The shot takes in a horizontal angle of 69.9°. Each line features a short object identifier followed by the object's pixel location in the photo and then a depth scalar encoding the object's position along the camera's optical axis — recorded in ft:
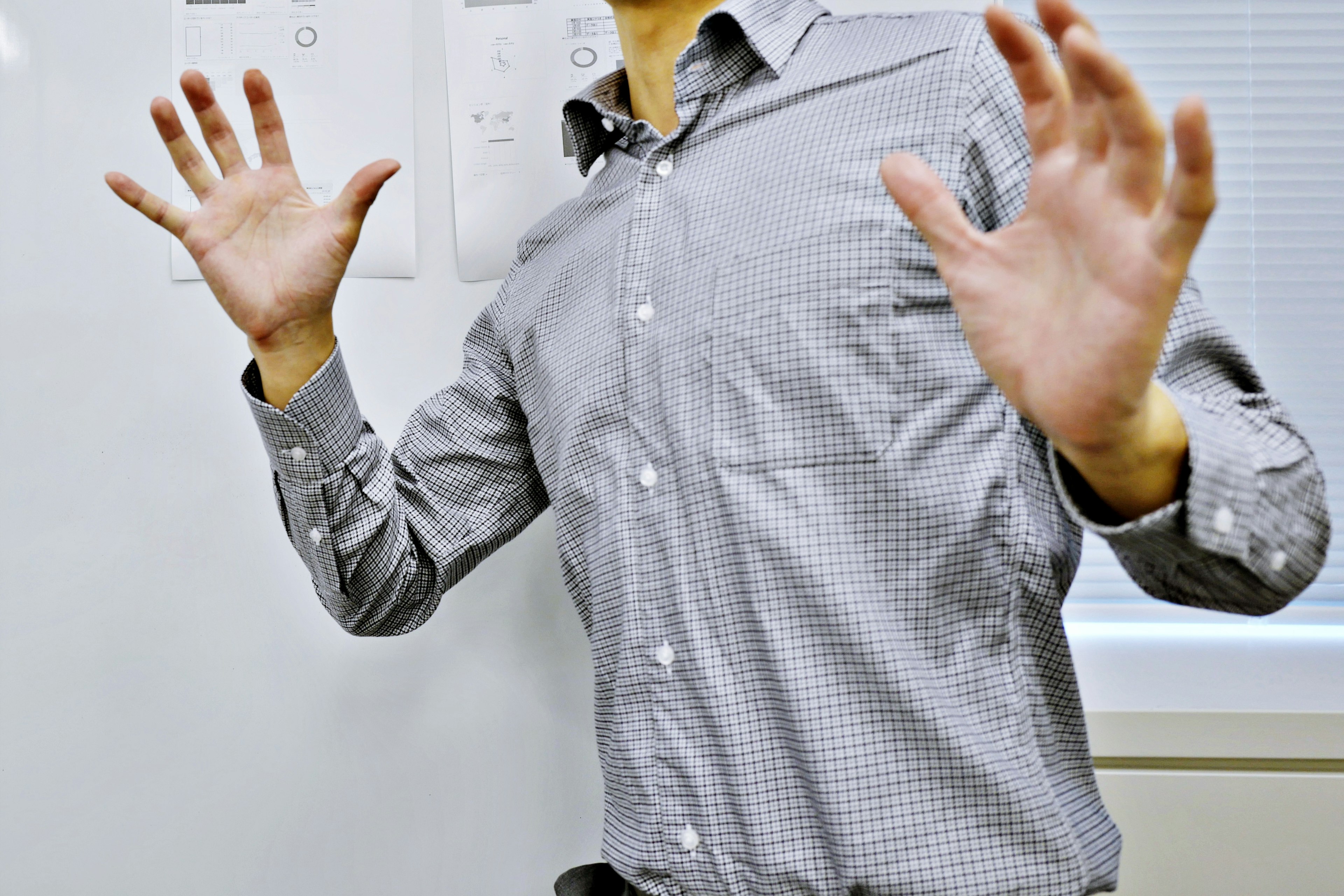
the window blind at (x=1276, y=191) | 4.08
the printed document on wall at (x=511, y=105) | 3.76
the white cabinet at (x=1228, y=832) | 3.56
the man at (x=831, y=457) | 1.82
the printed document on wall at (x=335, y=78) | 3.83
